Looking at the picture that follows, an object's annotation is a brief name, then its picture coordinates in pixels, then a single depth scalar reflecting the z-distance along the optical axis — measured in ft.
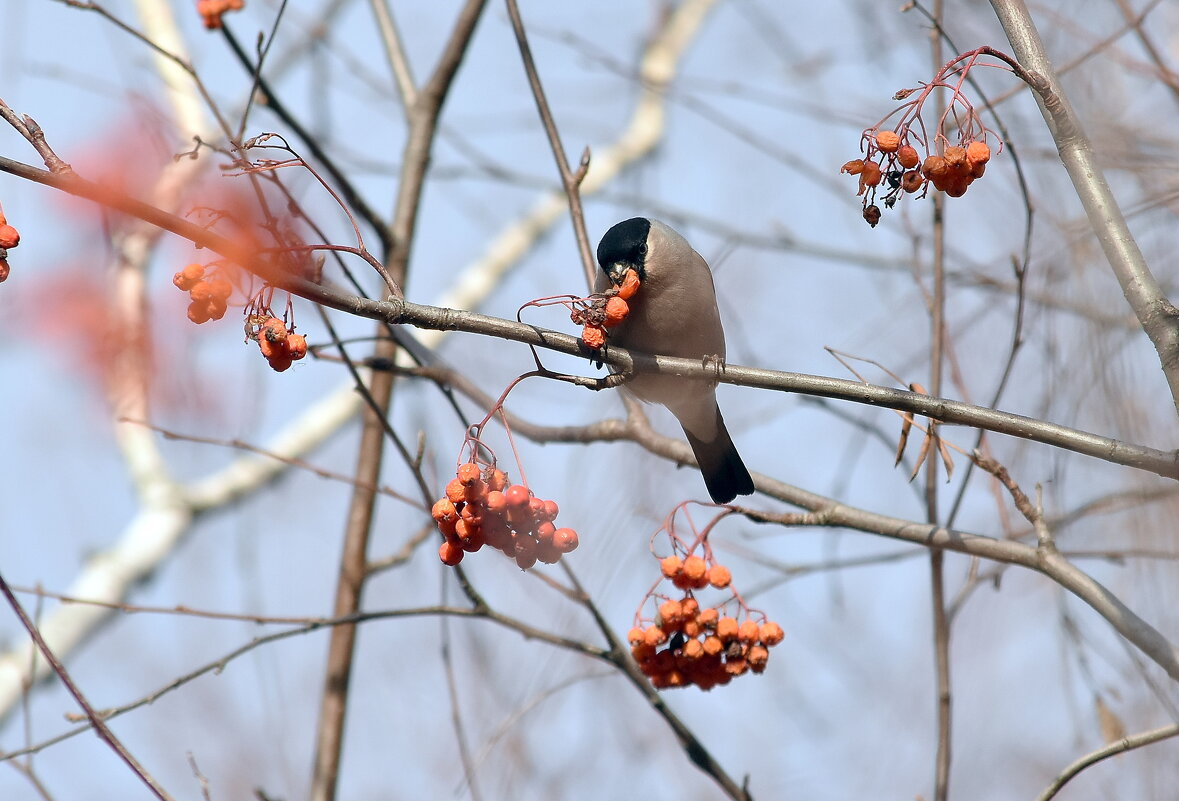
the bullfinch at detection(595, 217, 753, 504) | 23.66
